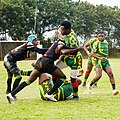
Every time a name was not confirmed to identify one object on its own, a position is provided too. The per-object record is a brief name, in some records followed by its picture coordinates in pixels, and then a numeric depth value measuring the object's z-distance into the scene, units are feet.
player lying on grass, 33.12
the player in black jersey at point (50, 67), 31.68
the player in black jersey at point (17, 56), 32.96
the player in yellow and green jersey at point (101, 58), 38.65
